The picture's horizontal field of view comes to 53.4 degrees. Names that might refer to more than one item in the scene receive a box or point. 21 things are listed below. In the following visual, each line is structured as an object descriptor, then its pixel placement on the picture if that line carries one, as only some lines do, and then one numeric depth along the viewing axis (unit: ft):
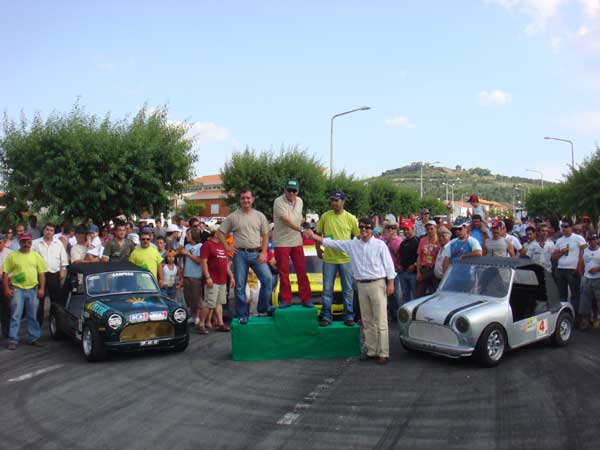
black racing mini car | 30.35
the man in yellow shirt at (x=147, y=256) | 38.60
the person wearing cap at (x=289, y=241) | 28.48
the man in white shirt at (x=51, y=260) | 38.24
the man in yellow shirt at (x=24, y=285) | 34.22
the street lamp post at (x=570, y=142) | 150.24
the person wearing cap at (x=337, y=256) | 30.09
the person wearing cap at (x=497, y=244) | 38.55
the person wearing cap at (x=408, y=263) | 40.86
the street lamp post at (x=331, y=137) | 106.61
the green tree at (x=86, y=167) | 62.03
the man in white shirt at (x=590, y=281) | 36.65
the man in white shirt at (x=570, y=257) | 38.79
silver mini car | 27.81
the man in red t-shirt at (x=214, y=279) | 37.47
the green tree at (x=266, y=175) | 102.01
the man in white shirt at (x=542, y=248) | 41.04
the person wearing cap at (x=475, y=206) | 42.16
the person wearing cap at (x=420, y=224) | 50.37
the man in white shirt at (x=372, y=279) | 29.35
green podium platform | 30.19
